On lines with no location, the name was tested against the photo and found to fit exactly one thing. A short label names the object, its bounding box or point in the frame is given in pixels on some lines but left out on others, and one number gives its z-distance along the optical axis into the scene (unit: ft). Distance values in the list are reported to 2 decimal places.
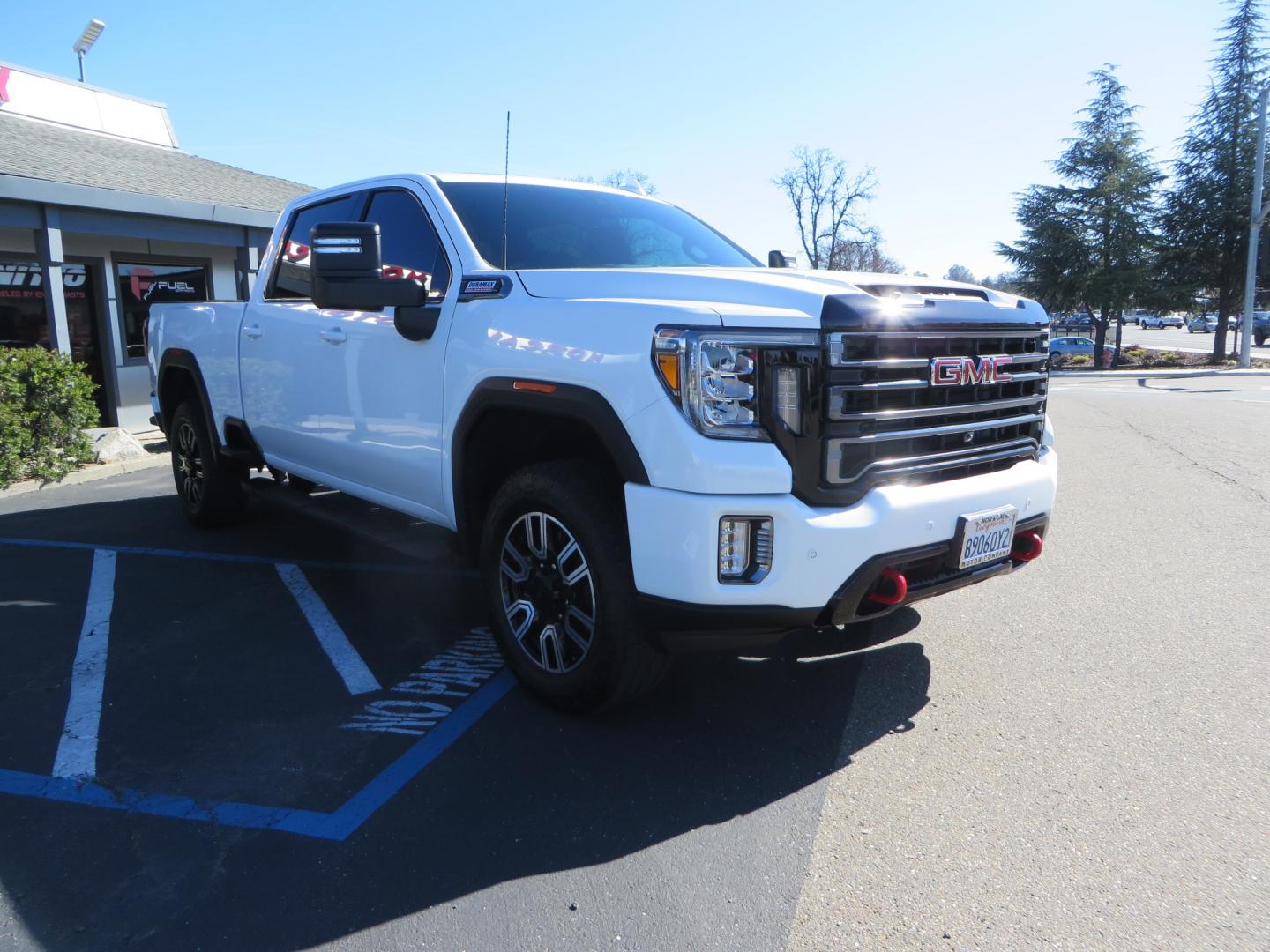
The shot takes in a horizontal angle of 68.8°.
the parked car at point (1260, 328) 154.81
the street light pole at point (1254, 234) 87.15
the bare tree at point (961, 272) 199.52
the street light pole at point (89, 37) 63.82
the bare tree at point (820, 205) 200.64
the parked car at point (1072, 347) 129.29
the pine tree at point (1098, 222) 114.11
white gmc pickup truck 9.39
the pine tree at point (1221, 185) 106.32
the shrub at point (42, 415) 28.12
